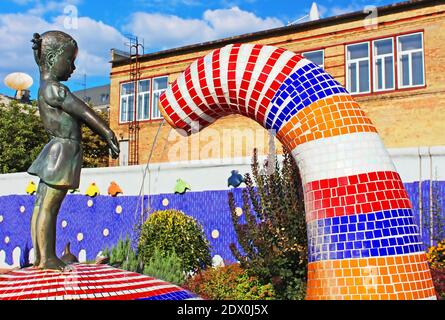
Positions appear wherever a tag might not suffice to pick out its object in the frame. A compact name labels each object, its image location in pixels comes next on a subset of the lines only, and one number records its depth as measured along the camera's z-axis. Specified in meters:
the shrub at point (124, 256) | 8.74
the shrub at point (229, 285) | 6.37
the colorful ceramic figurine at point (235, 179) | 9.57
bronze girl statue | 3.75
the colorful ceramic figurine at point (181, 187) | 10.40
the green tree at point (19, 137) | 21.73
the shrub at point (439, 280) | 5.45
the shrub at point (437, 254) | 7.23
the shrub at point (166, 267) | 8.02
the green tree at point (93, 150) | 24.44
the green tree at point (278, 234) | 6.02
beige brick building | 15.67
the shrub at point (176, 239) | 9.24
